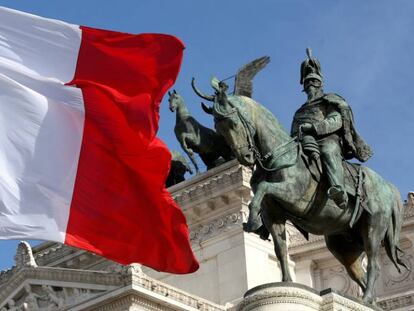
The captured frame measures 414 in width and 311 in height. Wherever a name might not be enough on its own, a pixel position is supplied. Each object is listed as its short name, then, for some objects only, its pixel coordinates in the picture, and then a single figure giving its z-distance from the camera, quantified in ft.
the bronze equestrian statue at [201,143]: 143.95
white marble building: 130.72
